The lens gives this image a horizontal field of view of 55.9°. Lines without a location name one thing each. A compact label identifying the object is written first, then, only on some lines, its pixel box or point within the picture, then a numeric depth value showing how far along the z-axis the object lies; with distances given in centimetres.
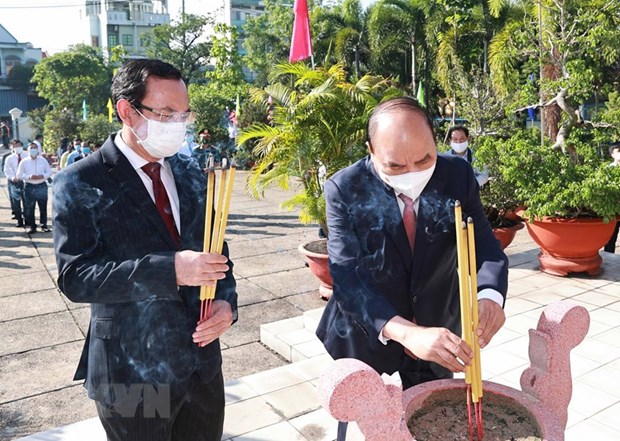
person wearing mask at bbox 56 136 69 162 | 2097
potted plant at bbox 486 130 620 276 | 523
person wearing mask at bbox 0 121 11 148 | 2912
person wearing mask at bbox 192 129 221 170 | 1296
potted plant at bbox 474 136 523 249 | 610
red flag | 713
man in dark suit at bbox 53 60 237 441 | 163
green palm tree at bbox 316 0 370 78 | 2073
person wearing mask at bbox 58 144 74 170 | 1363
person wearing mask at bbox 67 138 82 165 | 1256
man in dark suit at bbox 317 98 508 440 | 166
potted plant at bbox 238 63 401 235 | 516
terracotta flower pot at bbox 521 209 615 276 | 547
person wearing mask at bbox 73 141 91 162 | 1256
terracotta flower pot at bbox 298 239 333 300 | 523
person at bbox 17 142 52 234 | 966
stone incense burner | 132
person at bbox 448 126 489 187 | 610
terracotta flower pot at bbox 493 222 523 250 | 628
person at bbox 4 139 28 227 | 997
